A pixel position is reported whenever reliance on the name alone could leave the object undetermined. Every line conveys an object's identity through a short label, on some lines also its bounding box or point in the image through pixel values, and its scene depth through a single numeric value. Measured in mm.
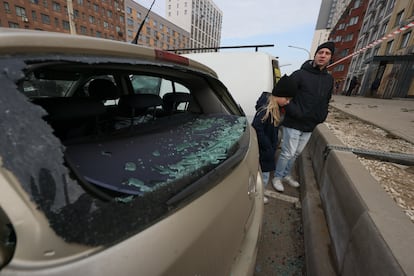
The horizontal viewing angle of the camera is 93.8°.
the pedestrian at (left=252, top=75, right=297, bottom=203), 2352
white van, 3646
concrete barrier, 995
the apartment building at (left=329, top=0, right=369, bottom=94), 39812
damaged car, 506
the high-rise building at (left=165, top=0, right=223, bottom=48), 73438
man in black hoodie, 2438
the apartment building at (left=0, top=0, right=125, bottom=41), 31516
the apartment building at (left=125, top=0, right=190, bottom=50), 52709
